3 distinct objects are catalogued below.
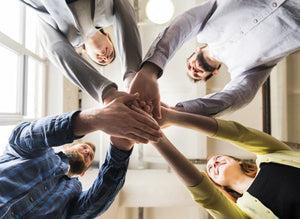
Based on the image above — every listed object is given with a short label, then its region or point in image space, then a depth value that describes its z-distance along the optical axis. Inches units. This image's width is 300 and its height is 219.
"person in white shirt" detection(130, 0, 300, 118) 32.6
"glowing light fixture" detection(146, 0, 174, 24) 79.5
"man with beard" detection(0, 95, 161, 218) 28.2
